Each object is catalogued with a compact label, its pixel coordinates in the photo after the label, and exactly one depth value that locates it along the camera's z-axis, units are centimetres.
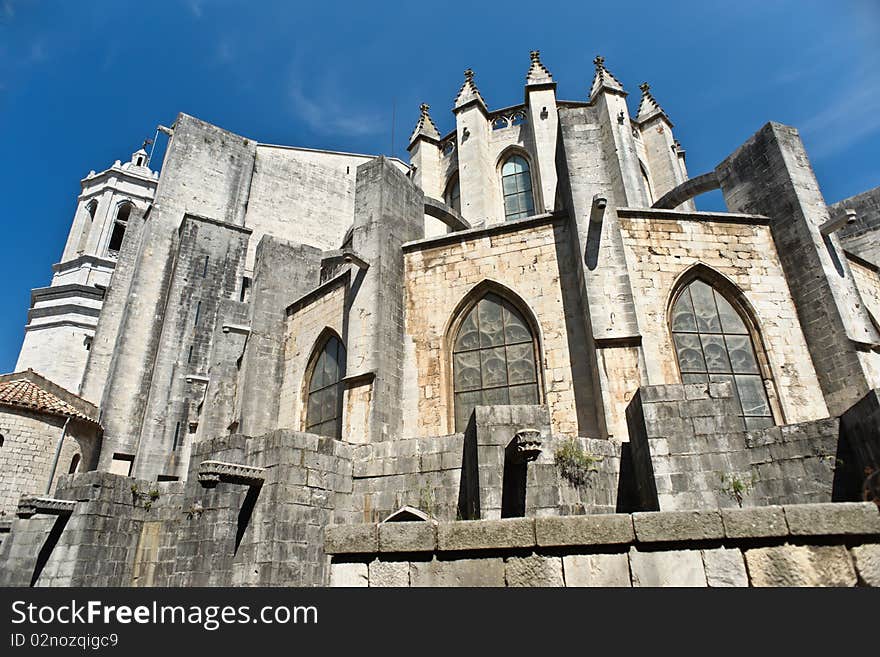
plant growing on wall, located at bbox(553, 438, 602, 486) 668
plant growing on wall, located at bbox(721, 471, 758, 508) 569
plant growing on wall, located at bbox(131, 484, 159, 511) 997
